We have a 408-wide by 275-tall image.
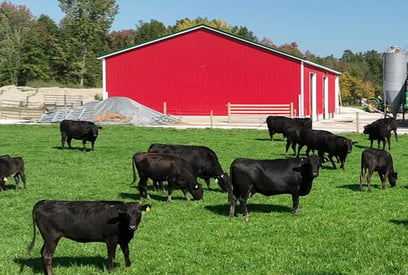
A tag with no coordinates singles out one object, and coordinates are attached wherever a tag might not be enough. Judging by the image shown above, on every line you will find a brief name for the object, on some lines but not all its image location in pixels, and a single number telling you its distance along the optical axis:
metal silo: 42.22
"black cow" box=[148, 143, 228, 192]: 13.02
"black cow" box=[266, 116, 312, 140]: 25.92
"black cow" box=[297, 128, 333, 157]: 17.90
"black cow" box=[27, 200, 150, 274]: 7.00
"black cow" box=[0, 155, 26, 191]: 13.23
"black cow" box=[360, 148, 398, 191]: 13.10
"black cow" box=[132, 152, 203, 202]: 11.84
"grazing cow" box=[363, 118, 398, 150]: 22.09
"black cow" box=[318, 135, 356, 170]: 16.83
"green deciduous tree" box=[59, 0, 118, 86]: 82.31
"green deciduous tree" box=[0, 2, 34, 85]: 77.69
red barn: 41.53
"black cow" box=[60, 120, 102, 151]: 21.84
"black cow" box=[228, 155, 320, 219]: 10.32
